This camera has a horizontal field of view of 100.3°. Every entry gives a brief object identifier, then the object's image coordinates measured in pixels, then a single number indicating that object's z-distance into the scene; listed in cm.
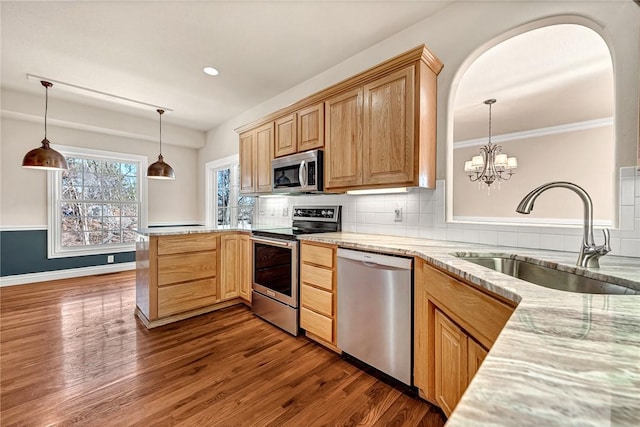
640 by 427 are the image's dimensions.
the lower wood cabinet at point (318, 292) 211
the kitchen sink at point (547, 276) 105
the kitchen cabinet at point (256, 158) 313
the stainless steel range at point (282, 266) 240
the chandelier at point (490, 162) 391
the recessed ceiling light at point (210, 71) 298
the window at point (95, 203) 422
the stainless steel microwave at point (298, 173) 252
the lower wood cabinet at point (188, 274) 259
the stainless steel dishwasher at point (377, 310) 167
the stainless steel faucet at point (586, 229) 116
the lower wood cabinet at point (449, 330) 105
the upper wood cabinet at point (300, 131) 254
